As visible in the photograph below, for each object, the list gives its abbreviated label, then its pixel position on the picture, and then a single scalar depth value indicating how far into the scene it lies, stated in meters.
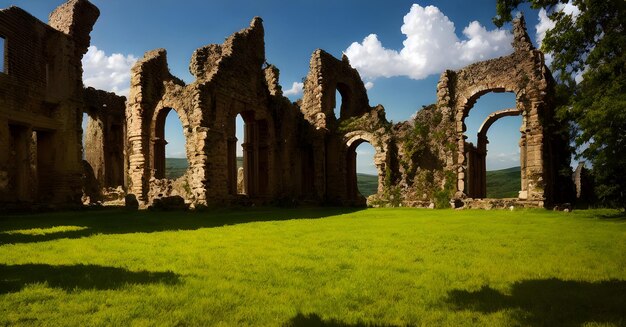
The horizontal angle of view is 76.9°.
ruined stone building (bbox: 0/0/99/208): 15.77
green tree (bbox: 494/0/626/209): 10.68
